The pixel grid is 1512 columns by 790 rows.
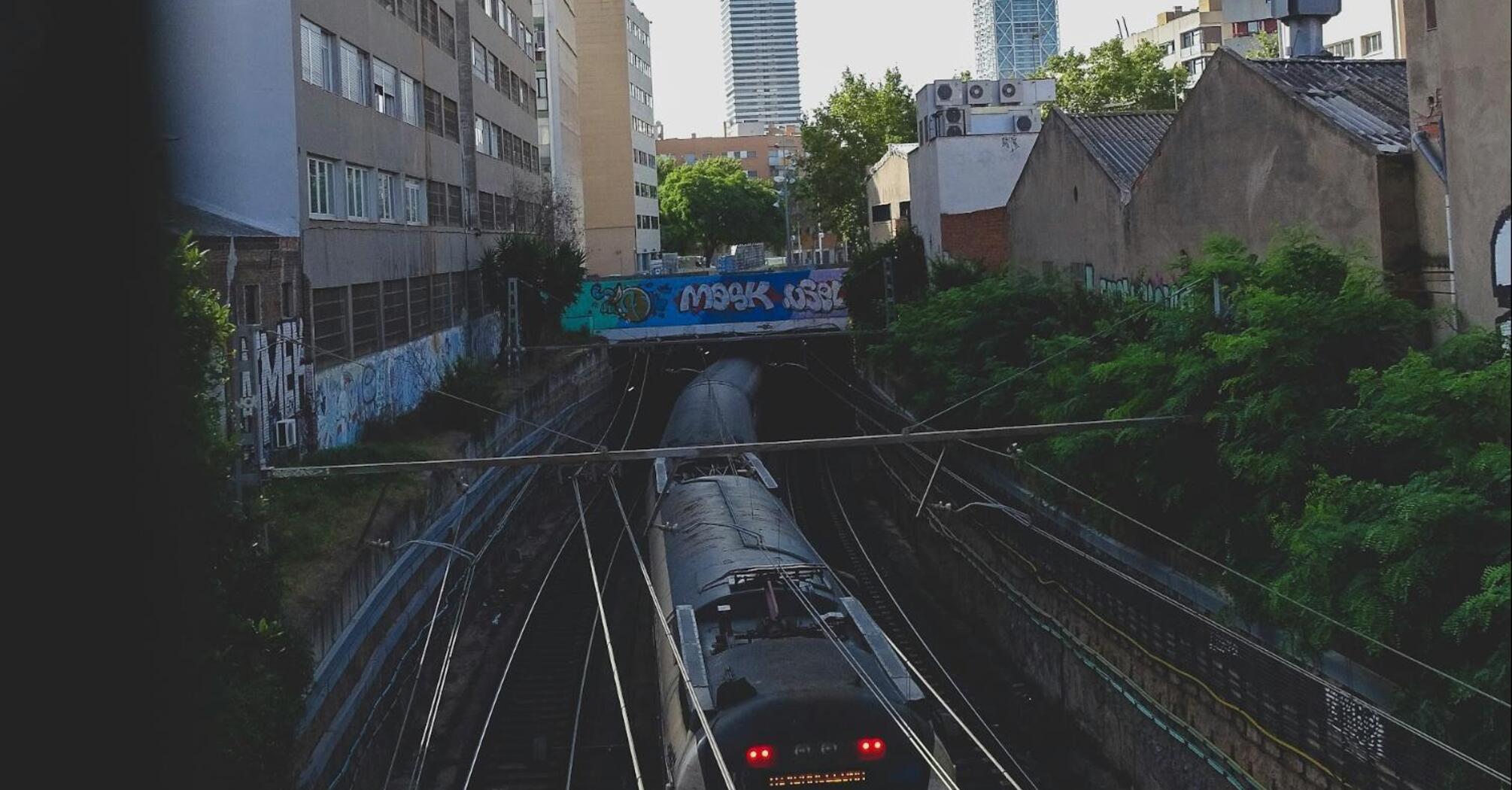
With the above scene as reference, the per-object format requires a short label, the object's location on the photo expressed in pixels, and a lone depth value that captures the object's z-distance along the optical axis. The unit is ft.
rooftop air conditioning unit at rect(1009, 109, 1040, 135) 144.15
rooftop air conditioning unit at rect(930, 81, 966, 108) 154.71
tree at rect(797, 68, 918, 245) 220.43
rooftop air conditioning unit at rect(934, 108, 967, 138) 135.33
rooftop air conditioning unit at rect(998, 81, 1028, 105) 165.07
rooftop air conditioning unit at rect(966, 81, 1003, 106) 161.07
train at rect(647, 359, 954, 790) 35.70
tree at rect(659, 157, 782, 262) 339.36
